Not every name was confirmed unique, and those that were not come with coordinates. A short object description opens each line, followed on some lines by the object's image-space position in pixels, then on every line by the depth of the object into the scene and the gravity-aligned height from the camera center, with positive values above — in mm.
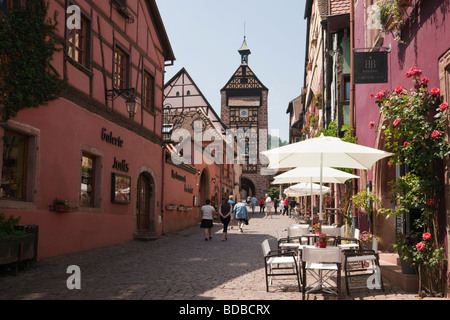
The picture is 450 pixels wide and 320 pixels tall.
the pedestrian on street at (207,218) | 14359 -444
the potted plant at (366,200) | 9455 +93
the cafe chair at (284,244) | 8173 -727
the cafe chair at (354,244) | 7681 -702
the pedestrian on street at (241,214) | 17806 -387
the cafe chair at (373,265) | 6357 -831
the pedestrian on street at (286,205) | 35269 -77
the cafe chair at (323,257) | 5777 -649
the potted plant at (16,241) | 6766 -589
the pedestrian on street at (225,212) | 14970 -272
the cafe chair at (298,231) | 10031 -569
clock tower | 55844 +10389
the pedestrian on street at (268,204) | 29297 -10
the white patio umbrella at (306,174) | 9430 +606
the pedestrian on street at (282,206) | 36075 -162
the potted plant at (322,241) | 6141 -475
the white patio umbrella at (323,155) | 6270 +697
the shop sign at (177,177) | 18109 +1050
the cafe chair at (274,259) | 6492 -796
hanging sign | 8281 +2422
